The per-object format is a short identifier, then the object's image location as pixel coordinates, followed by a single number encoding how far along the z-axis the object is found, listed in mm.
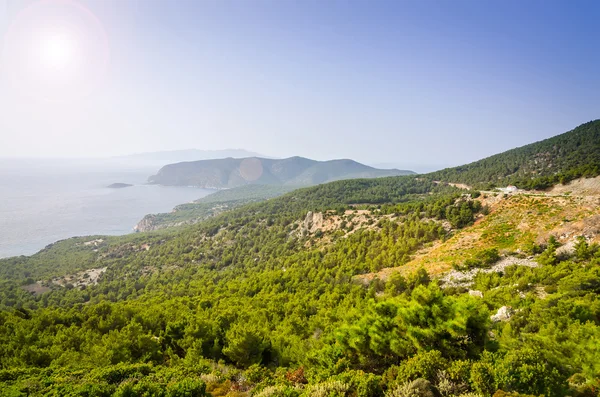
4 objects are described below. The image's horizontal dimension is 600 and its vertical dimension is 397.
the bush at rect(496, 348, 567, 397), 9258
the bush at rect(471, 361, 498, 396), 9438
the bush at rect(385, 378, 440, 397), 9414
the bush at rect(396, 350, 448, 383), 10445
